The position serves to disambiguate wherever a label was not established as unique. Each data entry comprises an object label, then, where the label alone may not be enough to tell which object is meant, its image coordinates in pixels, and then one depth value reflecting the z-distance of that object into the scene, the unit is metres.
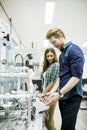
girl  2.72
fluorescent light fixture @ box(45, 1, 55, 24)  4.55
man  1.72
